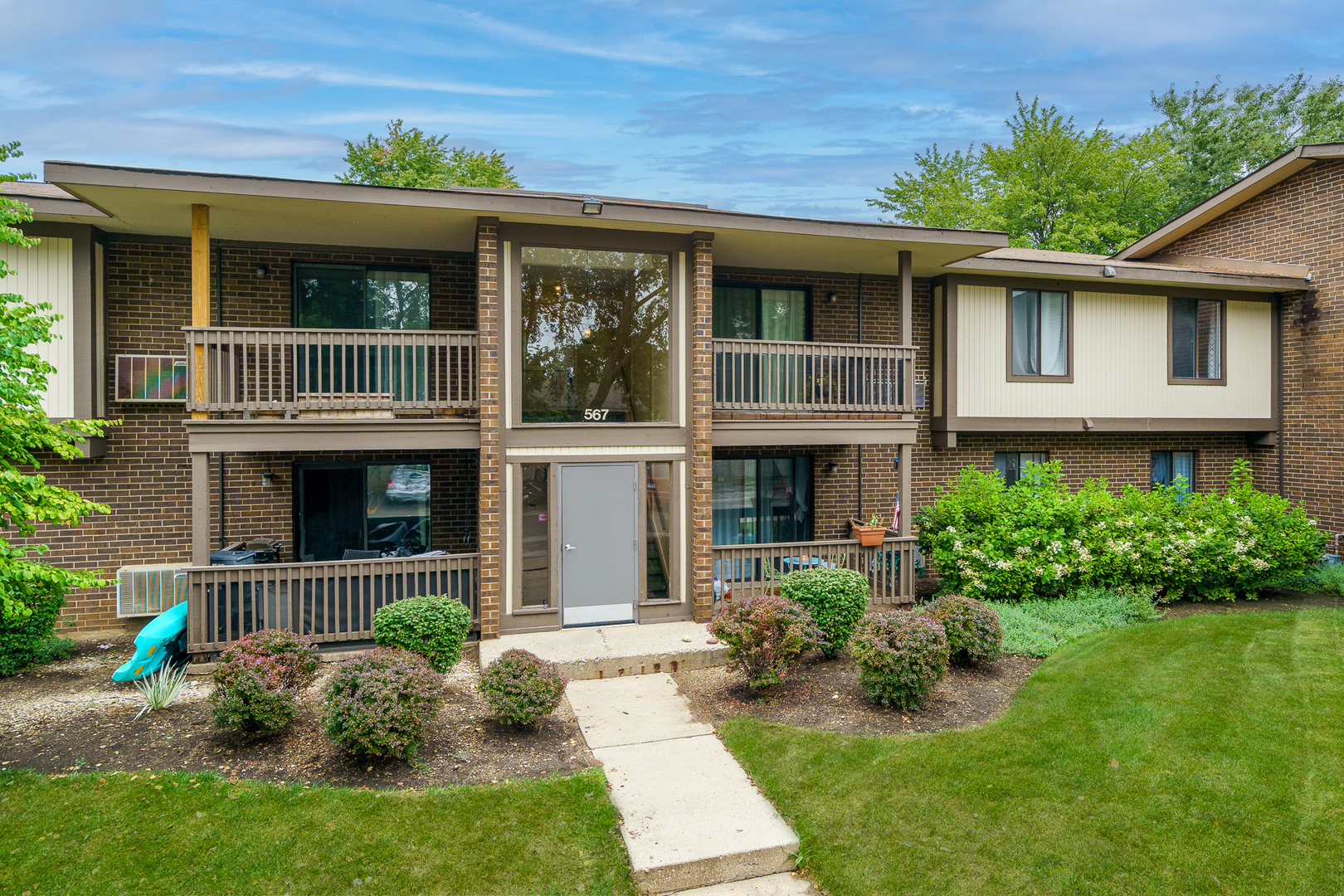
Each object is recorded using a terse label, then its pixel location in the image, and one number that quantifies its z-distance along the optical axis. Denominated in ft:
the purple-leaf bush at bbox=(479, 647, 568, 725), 20.07
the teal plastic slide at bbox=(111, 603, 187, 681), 24.22
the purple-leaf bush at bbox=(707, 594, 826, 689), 22.56
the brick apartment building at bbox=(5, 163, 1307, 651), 26.99
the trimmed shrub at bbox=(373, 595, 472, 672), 23.50
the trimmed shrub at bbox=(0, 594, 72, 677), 25.63
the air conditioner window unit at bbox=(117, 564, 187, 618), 29.76
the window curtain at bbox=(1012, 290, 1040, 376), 39.96
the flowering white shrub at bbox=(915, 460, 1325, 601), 32.81
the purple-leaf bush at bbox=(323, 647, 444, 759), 17.72
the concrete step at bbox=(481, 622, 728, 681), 25.43
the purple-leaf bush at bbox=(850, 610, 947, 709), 21.16
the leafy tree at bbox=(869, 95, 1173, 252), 87.51
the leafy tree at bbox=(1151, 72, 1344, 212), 92.38
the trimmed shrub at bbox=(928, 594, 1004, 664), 24.52
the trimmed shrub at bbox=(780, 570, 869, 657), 26.18
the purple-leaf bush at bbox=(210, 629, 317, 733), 19.08
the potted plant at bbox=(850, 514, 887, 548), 32.94
